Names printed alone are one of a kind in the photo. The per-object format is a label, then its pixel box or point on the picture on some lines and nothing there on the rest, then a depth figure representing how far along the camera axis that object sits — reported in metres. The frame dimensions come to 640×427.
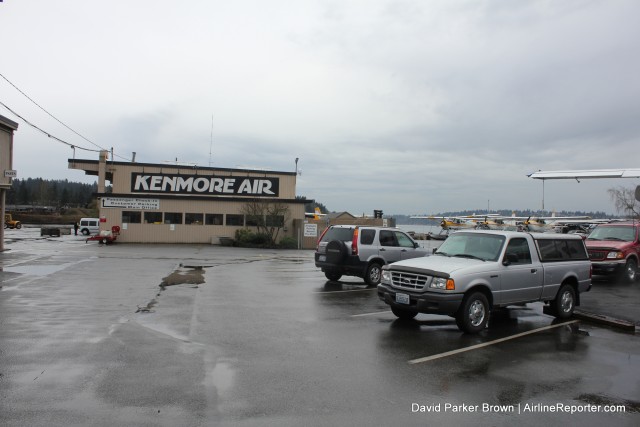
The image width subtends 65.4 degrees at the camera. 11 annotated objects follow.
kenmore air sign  38.34
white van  52.06
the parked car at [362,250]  15.25
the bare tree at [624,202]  71.84
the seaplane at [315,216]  53.69
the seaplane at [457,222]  64.94
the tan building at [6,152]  23.58
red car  17.19
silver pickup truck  8.72
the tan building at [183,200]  36.56
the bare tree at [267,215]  37.06
